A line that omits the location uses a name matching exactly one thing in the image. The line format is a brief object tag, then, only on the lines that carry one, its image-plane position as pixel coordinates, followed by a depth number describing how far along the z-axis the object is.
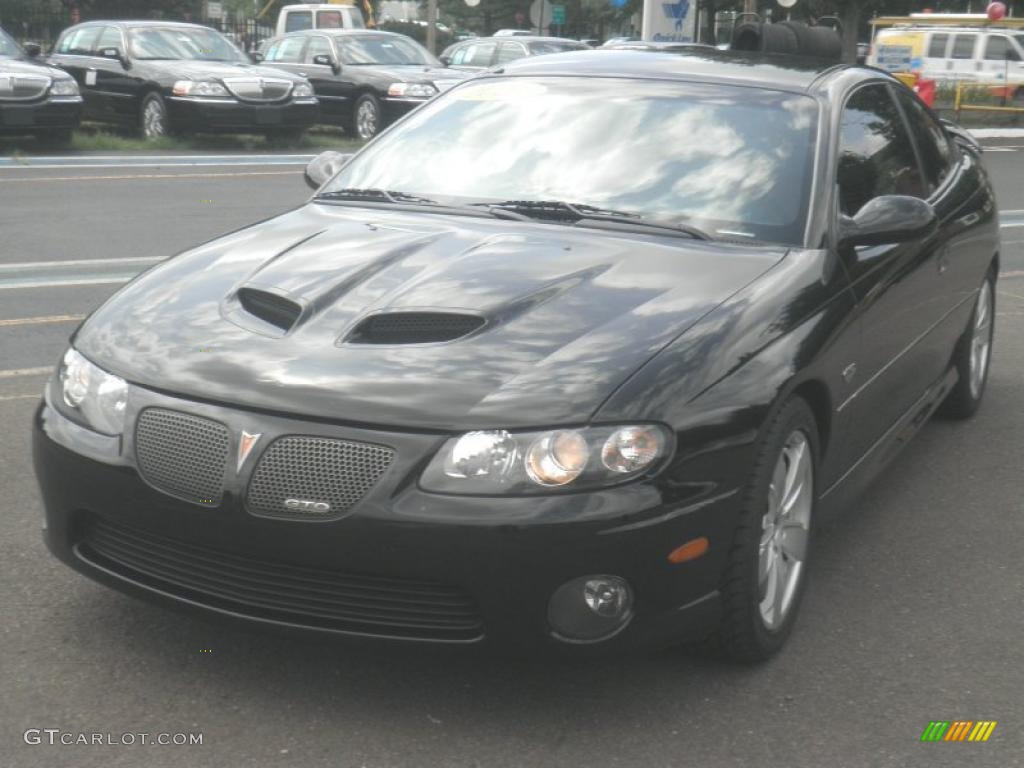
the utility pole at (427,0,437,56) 42.50
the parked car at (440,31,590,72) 26.28
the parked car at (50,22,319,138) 19.72
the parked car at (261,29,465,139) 21.75
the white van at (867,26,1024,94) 37.75
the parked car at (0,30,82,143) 17.67
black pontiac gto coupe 3.37
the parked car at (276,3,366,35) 33.78
